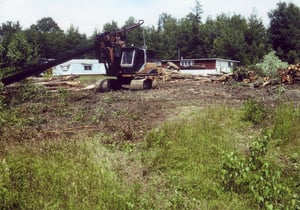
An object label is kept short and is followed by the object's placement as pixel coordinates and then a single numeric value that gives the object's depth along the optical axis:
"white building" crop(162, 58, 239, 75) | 47.87
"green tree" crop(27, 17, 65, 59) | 74.12
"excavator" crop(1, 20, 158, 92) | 16.27
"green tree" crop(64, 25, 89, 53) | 78.25
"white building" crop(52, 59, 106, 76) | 53.25
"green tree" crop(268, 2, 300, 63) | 52.56
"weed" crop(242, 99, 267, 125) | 8.24
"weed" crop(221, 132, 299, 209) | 4.29
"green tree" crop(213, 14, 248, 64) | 50.47
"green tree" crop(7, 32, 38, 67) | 19.44
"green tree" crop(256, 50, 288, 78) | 29.07
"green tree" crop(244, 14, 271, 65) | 48.72
